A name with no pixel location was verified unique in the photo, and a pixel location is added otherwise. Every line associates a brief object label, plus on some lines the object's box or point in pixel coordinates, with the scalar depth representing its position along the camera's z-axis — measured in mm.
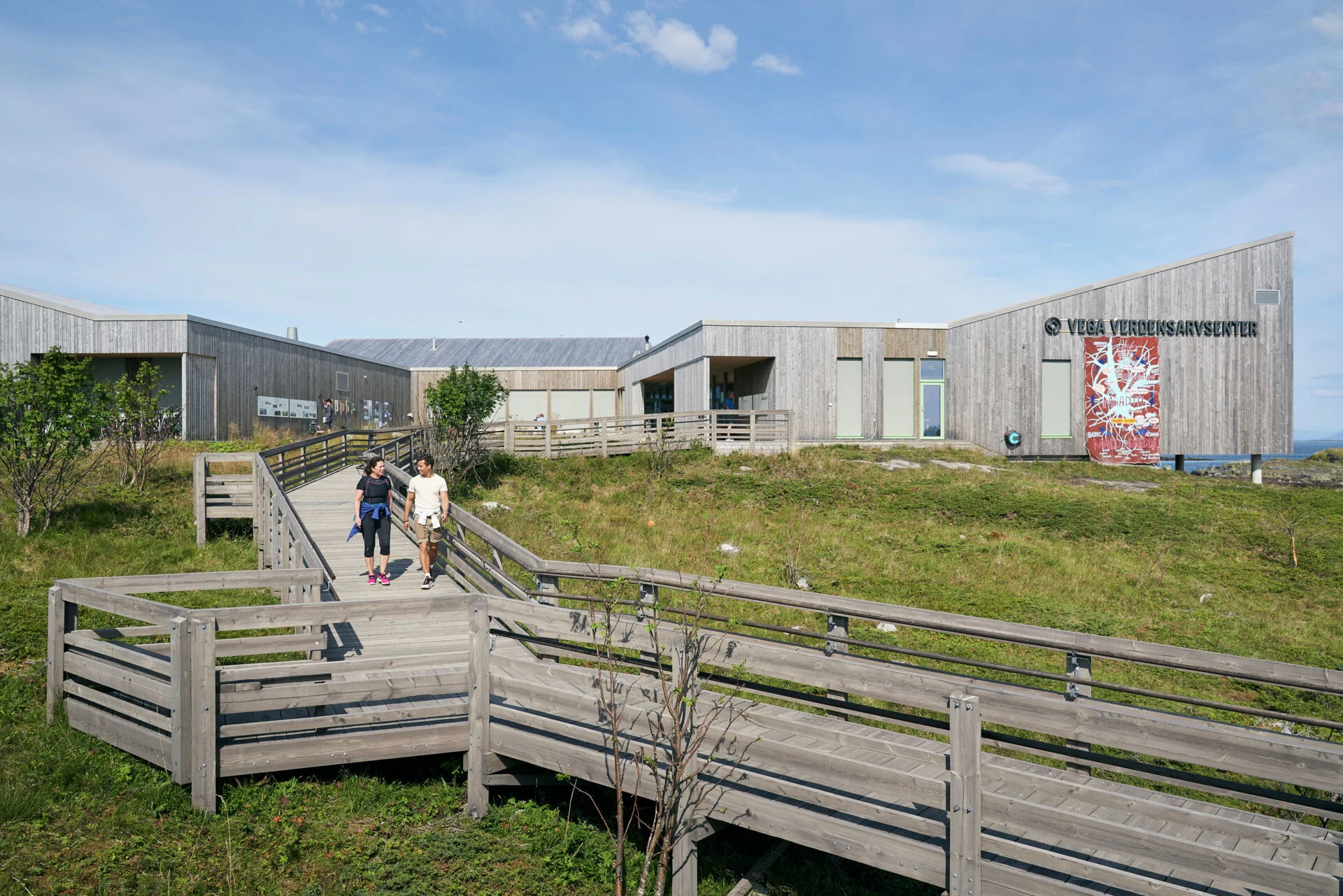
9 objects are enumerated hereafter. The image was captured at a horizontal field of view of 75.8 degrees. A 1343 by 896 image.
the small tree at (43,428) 13188
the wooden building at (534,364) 41531
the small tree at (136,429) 16812
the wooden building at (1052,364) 28000
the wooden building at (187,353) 24172
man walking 10961
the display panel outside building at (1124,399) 28203
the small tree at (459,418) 21719
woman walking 10930
